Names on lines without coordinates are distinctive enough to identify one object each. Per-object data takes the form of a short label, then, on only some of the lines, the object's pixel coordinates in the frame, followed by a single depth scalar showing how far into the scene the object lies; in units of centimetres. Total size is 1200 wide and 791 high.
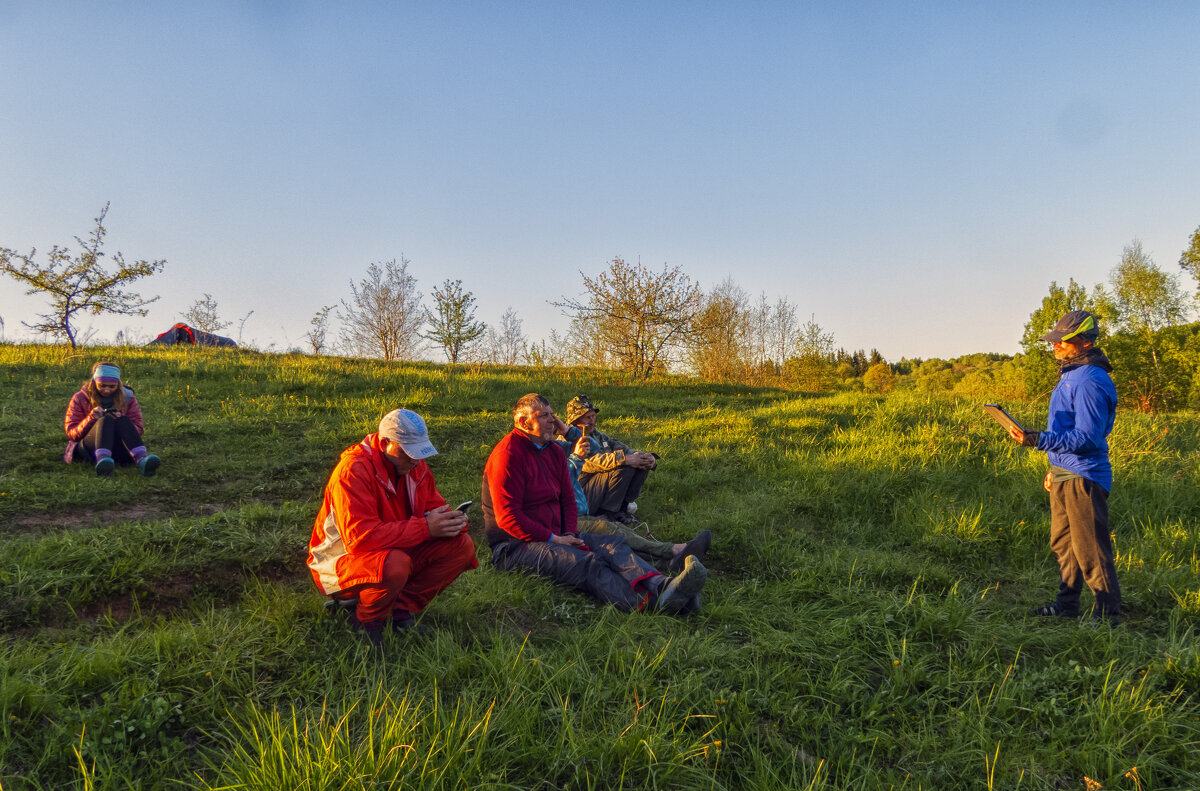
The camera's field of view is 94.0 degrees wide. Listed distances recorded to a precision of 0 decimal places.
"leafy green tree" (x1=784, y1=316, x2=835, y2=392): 3141
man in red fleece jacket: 372
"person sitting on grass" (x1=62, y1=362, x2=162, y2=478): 628
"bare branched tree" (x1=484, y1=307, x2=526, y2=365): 3228
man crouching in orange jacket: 290
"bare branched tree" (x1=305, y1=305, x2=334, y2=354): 2775
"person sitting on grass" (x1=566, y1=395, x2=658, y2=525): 538
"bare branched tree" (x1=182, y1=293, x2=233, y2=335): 2997
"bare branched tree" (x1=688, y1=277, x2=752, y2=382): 2466
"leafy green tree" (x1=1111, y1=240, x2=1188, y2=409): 3081
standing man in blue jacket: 354
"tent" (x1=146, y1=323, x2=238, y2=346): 2250
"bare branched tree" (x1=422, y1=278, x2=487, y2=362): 2005
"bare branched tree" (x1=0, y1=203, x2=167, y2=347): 1434
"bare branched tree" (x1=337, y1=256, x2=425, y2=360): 2622
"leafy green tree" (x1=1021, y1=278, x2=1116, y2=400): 3409
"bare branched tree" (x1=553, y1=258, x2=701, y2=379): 1905
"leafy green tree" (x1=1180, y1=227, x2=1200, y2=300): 2526
